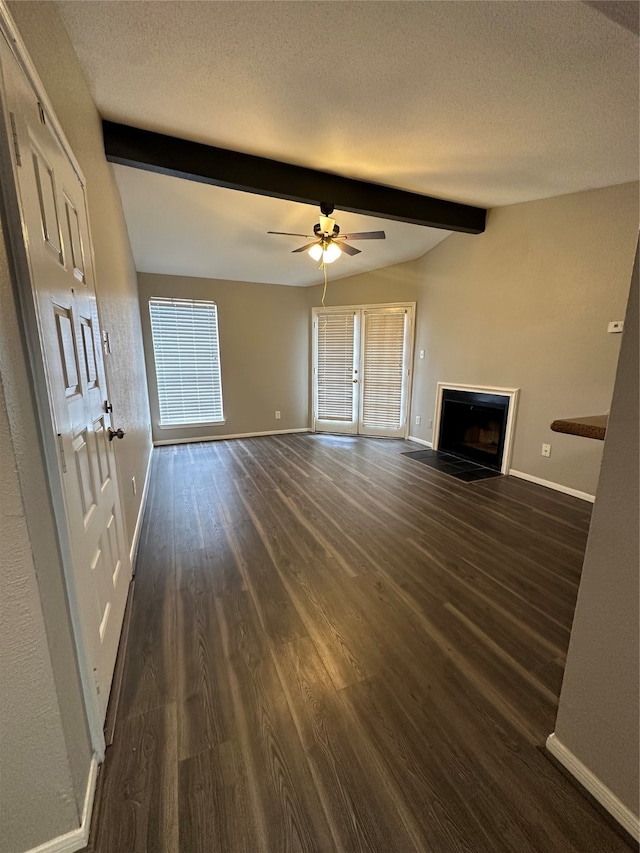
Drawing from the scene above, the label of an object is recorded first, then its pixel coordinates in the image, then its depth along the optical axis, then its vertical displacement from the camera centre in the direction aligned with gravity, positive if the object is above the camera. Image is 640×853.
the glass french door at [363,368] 5.30 -0.16
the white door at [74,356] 0.88 +0.01
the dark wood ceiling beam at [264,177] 2.26 +1.39
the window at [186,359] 4.90 -0.01
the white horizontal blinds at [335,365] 5.57 -0.12
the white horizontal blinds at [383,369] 5.29 -0.17
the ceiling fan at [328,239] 3.03 +1.08
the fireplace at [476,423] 3.90 -0.84
